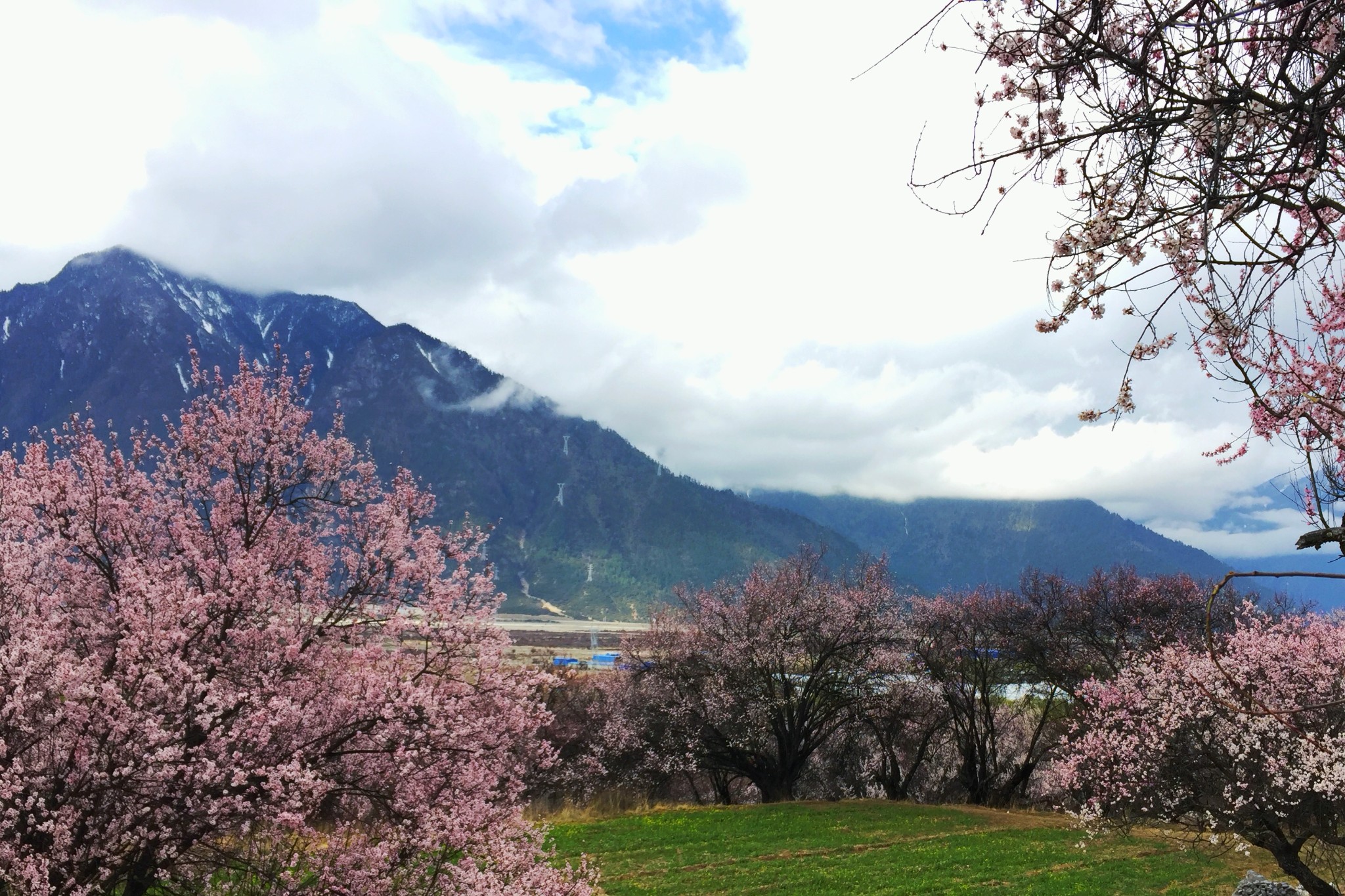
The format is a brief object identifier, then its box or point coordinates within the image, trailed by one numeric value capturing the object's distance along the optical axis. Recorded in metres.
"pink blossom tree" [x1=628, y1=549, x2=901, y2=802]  35.12
